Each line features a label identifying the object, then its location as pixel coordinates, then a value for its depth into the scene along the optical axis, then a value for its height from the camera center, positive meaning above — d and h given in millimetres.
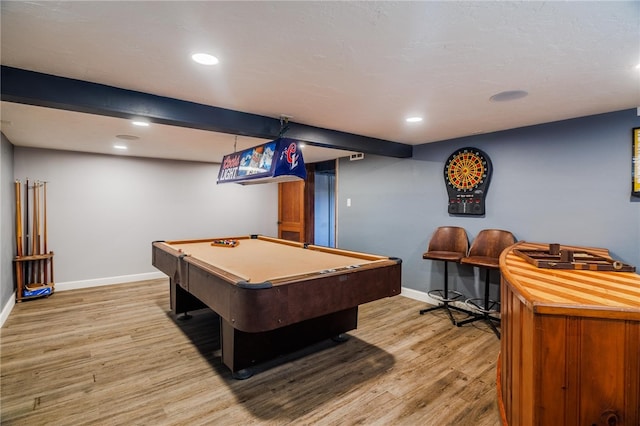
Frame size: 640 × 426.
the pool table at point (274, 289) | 1940 -582
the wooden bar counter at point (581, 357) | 1138 -562
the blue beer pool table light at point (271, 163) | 3002 +455
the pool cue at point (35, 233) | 4555 -369
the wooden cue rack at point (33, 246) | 4301 -548
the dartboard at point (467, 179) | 3746 +355
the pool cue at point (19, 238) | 4229 -407
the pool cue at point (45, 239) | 4590 -451
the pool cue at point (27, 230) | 4524 -324
